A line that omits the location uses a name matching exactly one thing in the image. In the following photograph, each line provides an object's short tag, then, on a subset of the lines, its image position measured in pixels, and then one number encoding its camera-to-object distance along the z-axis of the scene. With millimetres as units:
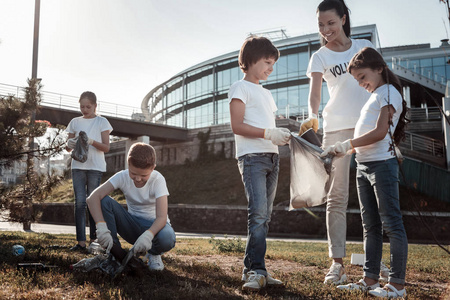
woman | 3467
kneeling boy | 3055
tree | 5887
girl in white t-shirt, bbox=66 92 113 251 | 4824
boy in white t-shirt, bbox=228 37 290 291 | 2957
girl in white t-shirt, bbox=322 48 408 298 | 2750
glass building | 36094
